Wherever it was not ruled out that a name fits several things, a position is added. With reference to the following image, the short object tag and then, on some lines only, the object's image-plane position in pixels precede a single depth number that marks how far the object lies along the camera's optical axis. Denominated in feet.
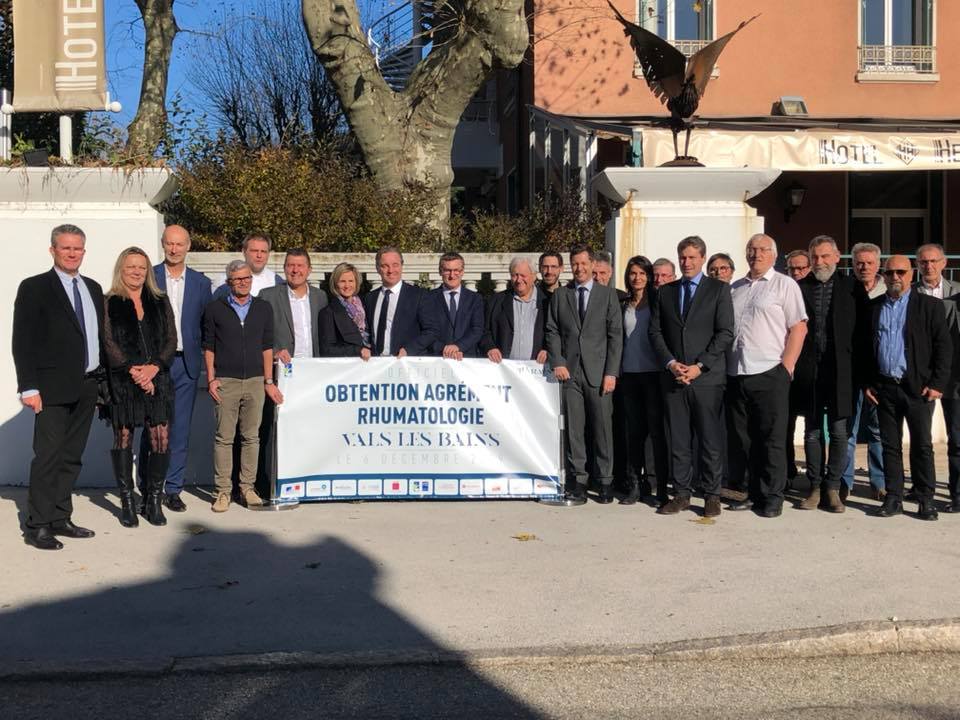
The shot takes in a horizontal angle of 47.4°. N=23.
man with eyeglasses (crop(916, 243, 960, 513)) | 25.82
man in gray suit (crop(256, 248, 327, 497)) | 26.78
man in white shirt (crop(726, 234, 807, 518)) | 25.03
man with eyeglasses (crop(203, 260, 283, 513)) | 25.57
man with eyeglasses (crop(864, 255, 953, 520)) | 24.63
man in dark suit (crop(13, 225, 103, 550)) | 22.41
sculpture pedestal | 29.43
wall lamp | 57.47
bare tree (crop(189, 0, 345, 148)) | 100.07
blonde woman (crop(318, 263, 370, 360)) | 26.99
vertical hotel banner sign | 30.50
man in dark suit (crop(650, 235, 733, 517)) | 24.93
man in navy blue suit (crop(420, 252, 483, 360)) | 27.27
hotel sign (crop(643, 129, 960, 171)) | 44.01
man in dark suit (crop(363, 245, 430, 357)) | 27.20
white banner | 26.61
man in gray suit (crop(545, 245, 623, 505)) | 26.30
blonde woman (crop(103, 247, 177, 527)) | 23.93
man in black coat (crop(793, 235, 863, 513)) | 25.38
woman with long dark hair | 26.27
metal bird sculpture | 33.42
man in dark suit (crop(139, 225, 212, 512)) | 26.14
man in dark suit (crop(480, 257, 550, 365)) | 26.86
